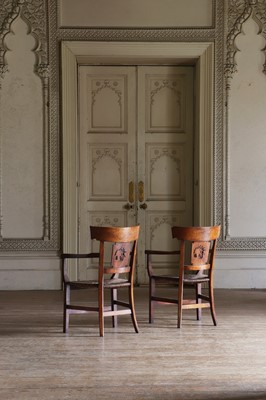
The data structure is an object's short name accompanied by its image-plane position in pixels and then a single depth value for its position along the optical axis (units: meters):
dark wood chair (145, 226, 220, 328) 5.06
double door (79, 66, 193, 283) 7.40
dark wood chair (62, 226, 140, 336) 4.83
